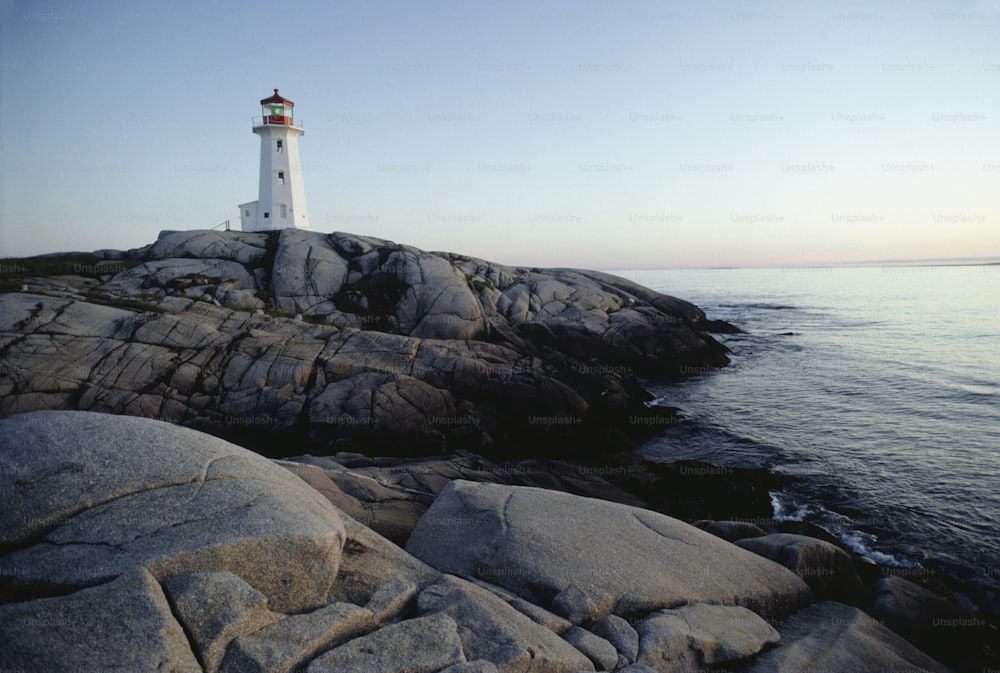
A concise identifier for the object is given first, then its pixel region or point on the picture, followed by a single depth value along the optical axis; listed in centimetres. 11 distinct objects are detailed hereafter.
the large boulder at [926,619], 1137
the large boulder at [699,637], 833
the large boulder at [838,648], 910
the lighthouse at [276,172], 5006
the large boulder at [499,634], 710
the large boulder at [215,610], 634
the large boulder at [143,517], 709
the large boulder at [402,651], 648
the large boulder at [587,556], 942
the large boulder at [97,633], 577
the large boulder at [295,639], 629
